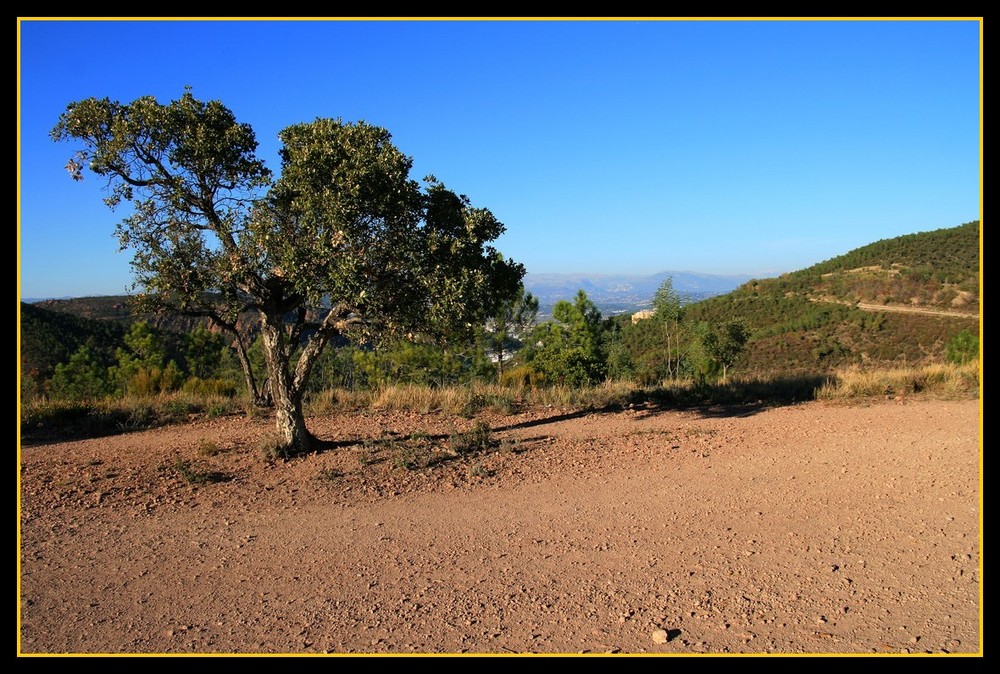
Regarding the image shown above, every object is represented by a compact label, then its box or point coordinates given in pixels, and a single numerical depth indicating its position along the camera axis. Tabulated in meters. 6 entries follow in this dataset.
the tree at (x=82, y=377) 19.62
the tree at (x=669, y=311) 23.41
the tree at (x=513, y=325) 23.08
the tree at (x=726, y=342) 23.47
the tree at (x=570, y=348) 19.39
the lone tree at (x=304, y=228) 7.17
